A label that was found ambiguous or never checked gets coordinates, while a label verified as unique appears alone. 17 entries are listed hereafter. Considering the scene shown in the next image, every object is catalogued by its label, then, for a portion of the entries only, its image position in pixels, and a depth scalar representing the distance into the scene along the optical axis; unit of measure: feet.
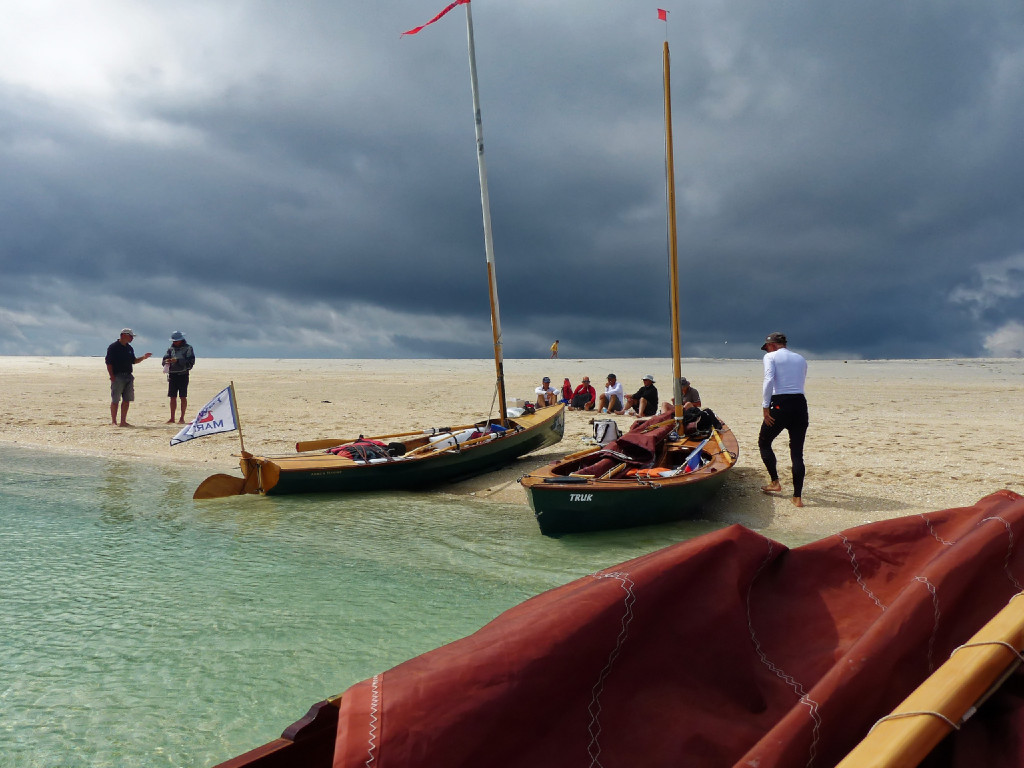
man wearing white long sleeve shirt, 30.12
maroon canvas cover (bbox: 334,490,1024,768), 6.24
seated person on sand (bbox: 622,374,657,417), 60.39
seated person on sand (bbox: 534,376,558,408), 67.82
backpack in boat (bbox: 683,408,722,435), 40.40
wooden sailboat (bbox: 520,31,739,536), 26.50
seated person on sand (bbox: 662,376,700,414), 44.11
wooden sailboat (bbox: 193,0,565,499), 34.14
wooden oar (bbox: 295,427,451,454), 41.32
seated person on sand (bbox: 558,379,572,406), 77.41
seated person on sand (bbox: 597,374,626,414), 70.13
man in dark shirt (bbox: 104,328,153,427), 57.16
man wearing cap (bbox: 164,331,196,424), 58.65
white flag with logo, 31.96
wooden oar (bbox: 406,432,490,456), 38.60
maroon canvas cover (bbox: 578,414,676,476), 32.23
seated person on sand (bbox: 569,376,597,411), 74.79
